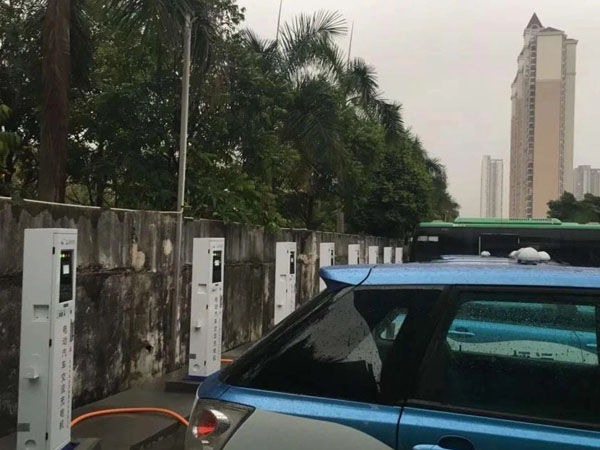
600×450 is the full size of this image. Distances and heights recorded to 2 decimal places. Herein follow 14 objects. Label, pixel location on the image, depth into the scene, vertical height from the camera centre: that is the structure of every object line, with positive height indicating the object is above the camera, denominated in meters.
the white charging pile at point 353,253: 13.52 -0.43
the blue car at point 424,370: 2.11 -0.48
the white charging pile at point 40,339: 4.20 -0.75
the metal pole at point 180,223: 8.30 +0.06
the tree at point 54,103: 8.70 +1.64
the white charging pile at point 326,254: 11.32 -0.39
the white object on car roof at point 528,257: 2.98 -0.09
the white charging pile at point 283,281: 9.25 -0.72
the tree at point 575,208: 41.84 +2.09
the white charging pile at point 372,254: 17.99 -0.61
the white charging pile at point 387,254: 18.60 -0.62
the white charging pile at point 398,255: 22.56 -0.76
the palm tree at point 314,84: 14.75 +3.54
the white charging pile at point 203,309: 7.10 -0.88
